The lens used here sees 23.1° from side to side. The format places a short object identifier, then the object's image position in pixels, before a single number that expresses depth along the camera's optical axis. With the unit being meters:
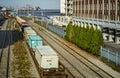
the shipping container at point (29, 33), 53.41
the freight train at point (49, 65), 29.22
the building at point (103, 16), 62.98
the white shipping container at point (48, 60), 29.89
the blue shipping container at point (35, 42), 43.41
